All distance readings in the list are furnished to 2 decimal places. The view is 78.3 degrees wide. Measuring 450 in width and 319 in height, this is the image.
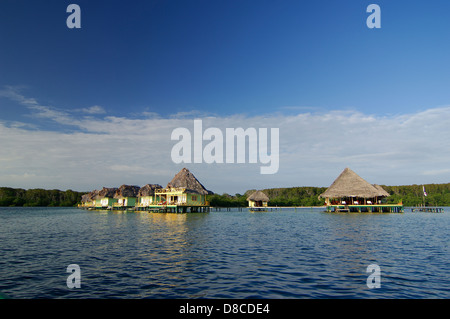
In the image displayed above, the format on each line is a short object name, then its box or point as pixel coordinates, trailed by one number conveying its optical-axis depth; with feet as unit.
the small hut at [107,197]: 272.04
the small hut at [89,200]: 329.52
